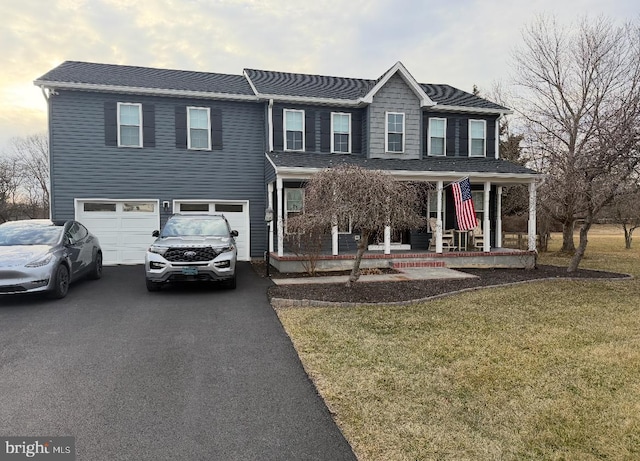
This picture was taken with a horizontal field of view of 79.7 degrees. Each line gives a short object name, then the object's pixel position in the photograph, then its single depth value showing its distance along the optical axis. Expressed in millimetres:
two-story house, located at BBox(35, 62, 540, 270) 12750
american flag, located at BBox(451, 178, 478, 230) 11352
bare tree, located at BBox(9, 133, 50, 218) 33281
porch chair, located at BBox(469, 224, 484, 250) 14094
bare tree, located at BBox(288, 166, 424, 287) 7832
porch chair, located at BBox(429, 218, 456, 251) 13695
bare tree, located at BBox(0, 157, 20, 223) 25172
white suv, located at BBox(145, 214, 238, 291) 8078
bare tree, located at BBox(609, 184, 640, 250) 17144
